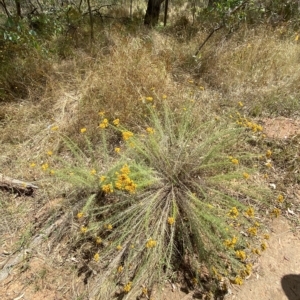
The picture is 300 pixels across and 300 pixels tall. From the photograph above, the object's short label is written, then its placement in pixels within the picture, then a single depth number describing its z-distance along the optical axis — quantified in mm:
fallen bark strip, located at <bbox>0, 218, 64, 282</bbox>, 1843
